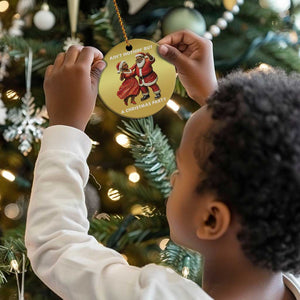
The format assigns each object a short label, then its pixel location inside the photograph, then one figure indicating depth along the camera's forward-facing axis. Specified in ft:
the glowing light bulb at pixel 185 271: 2.99
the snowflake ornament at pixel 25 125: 3.16
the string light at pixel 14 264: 2.96
